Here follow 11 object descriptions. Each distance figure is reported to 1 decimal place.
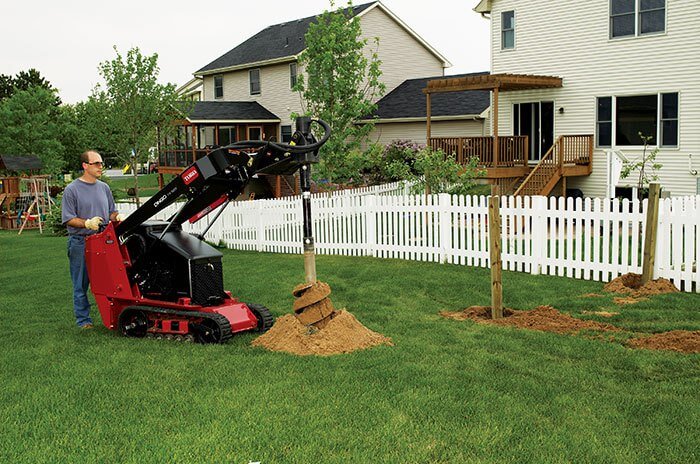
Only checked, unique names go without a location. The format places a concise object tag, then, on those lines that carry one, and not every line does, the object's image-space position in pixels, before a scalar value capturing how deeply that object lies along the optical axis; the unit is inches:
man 354.0
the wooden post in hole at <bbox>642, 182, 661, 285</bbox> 440.5
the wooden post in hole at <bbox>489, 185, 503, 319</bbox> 381.7
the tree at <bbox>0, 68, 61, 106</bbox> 2482.8
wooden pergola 886.4
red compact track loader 319.3
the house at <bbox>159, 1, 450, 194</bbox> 1498.5
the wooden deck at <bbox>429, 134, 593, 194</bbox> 888.3
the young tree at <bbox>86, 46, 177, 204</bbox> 1026.1
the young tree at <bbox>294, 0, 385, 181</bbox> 1015.0
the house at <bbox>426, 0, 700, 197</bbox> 847.1
